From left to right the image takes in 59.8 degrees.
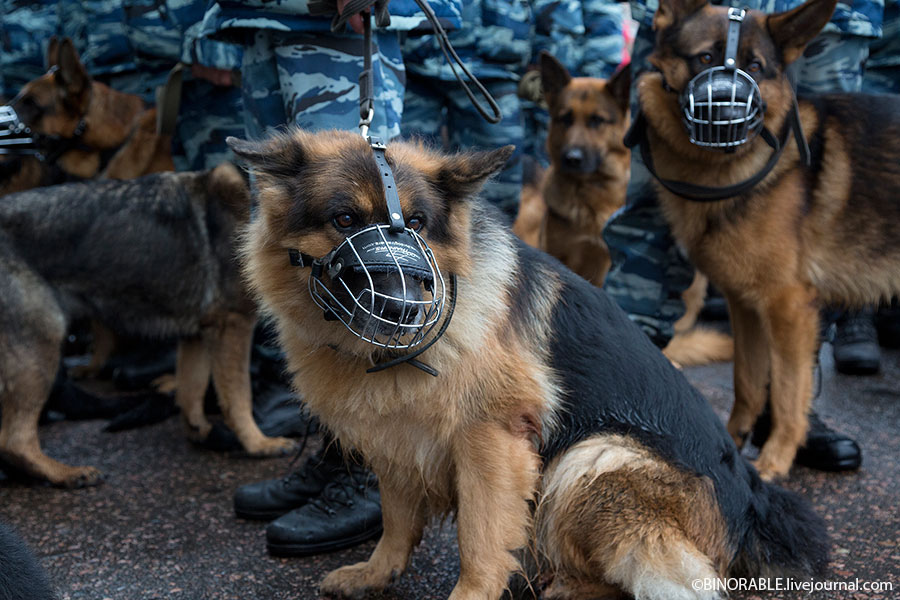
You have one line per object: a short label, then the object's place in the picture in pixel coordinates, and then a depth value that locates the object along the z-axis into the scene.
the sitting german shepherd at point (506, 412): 2.27
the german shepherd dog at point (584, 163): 6.04
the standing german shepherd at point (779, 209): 3.74
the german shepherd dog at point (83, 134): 5.33
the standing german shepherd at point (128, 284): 3.76
